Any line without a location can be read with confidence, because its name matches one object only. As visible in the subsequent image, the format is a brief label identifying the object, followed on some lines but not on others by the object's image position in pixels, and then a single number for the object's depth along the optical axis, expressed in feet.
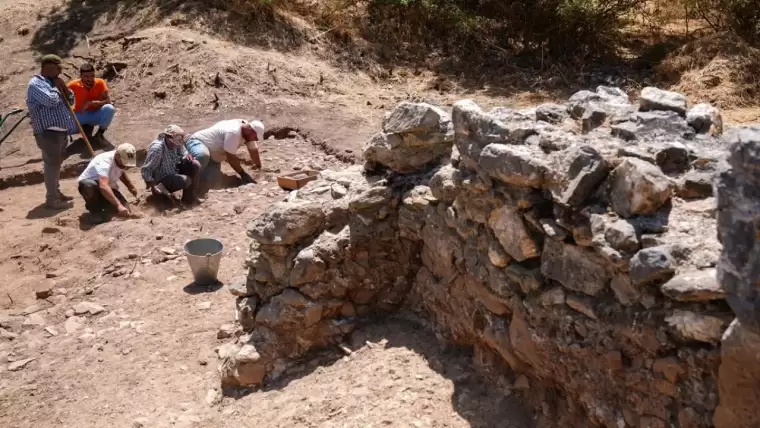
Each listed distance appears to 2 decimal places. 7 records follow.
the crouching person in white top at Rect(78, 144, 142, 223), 25.81
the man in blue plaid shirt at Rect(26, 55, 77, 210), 27.48
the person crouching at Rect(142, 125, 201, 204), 26.45
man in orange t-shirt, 32.24
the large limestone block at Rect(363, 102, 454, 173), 14.35
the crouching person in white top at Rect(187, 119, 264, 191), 27.86
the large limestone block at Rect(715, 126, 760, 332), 7.40
